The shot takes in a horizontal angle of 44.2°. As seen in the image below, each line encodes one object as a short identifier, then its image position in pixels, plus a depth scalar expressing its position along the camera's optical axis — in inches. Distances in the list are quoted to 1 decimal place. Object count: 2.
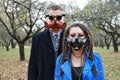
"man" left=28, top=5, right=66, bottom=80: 73.5
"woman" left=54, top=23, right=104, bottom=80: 61.0
